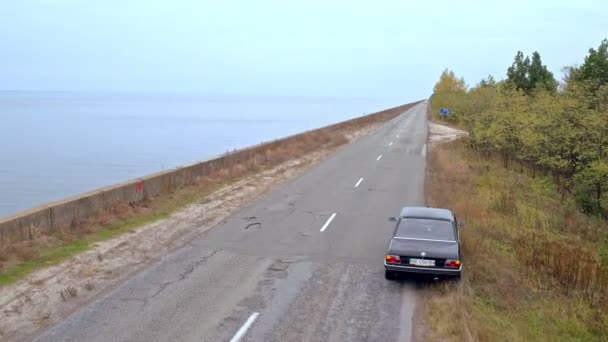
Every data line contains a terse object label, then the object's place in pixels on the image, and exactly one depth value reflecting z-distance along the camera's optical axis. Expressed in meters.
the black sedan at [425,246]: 11.23
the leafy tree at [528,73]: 61.19
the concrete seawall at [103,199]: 13.03
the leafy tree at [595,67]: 40.97
